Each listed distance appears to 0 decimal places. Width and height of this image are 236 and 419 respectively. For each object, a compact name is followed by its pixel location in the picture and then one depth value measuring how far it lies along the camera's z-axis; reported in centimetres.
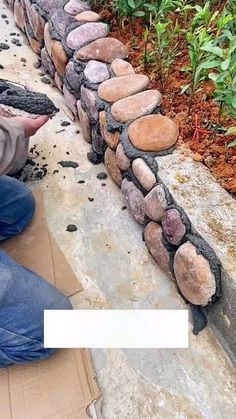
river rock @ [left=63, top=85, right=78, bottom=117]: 222
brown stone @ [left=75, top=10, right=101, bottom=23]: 217
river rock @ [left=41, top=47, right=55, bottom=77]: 247
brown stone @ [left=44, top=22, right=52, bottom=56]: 234
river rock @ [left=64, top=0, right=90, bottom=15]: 224
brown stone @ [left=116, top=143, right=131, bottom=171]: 170
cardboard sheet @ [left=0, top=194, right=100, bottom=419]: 136
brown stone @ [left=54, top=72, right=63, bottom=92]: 238
